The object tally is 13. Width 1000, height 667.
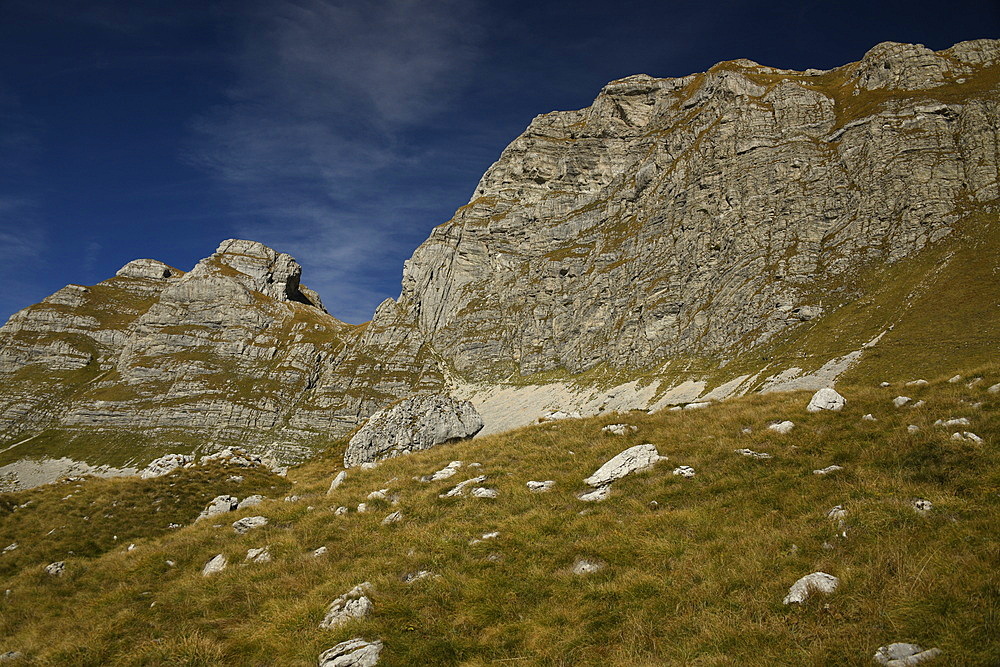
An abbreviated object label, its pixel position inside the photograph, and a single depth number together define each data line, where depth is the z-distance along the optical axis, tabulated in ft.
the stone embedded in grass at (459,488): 49.16
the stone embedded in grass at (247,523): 49.26
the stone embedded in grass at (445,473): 57.60
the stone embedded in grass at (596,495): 42.07
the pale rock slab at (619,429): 60.58
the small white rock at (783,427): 48.10
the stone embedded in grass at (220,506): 62.08
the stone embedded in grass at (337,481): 61.48
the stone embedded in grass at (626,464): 46.11
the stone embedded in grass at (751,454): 42.86
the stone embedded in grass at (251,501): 62.44
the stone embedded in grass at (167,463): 93.25
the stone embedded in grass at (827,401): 52.31
